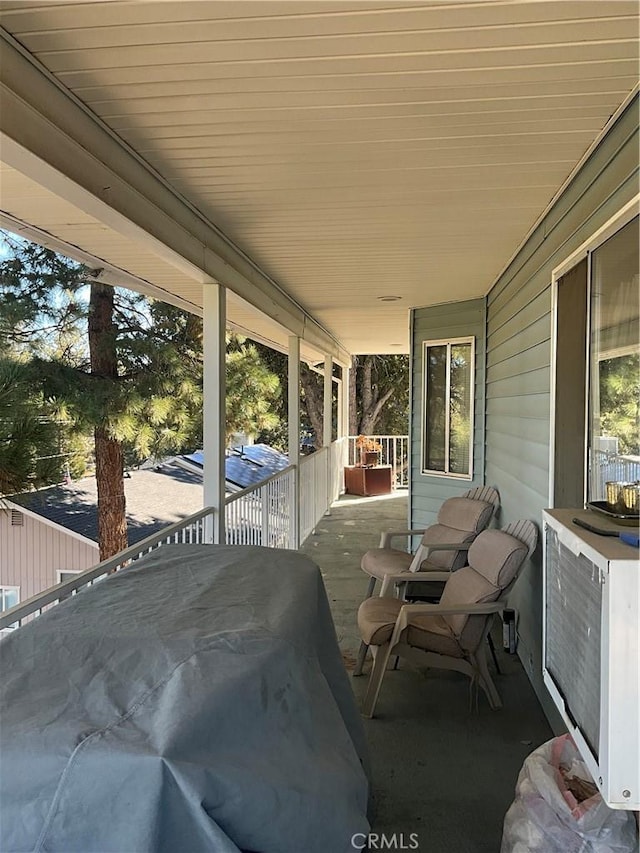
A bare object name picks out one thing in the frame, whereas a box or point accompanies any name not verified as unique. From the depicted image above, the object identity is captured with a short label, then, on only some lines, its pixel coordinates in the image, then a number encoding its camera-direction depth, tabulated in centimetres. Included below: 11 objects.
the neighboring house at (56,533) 1102
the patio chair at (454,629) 317
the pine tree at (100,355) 823
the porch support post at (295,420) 671
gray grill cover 108
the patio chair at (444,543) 449
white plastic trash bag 160
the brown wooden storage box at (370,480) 1119
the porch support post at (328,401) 977
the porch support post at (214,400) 391
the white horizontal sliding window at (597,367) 222
